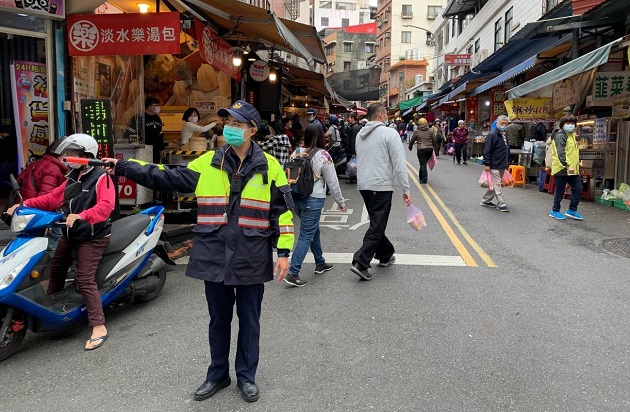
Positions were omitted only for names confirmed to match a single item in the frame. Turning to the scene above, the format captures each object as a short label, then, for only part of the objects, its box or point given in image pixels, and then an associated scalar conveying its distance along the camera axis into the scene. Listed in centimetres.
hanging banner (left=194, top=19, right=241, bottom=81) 827
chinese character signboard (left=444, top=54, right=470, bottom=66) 3177
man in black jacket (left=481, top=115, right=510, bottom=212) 1048
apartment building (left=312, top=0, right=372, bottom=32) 8144
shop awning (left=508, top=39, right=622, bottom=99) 907
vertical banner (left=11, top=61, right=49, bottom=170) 759
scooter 386
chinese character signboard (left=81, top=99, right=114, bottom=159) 621
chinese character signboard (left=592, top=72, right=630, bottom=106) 1104
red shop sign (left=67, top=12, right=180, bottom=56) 698
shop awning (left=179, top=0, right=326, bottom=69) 846
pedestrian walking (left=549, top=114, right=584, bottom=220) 935
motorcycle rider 410
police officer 315
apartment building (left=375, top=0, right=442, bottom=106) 6244
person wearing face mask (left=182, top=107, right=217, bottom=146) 1005
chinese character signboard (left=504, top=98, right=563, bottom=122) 1485
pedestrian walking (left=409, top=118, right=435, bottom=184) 1389
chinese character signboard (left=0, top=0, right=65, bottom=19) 653
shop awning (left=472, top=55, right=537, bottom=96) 1390
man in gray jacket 586
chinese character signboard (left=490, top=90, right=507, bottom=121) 2163
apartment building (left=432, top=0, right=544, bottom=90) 2298
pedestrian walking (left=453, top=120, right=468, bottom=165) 2098
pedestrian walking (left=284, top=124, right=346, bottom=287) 586
